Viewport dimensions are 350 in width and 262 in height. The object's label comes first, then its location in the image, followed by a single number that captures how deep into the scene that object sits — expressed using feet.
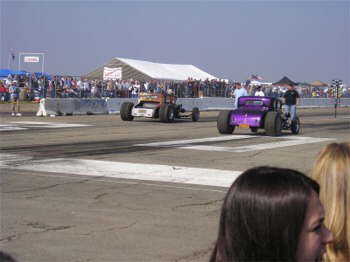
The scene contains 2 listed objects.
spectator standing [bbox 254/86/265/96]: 81.60
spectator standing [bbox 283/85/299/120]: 72.43
